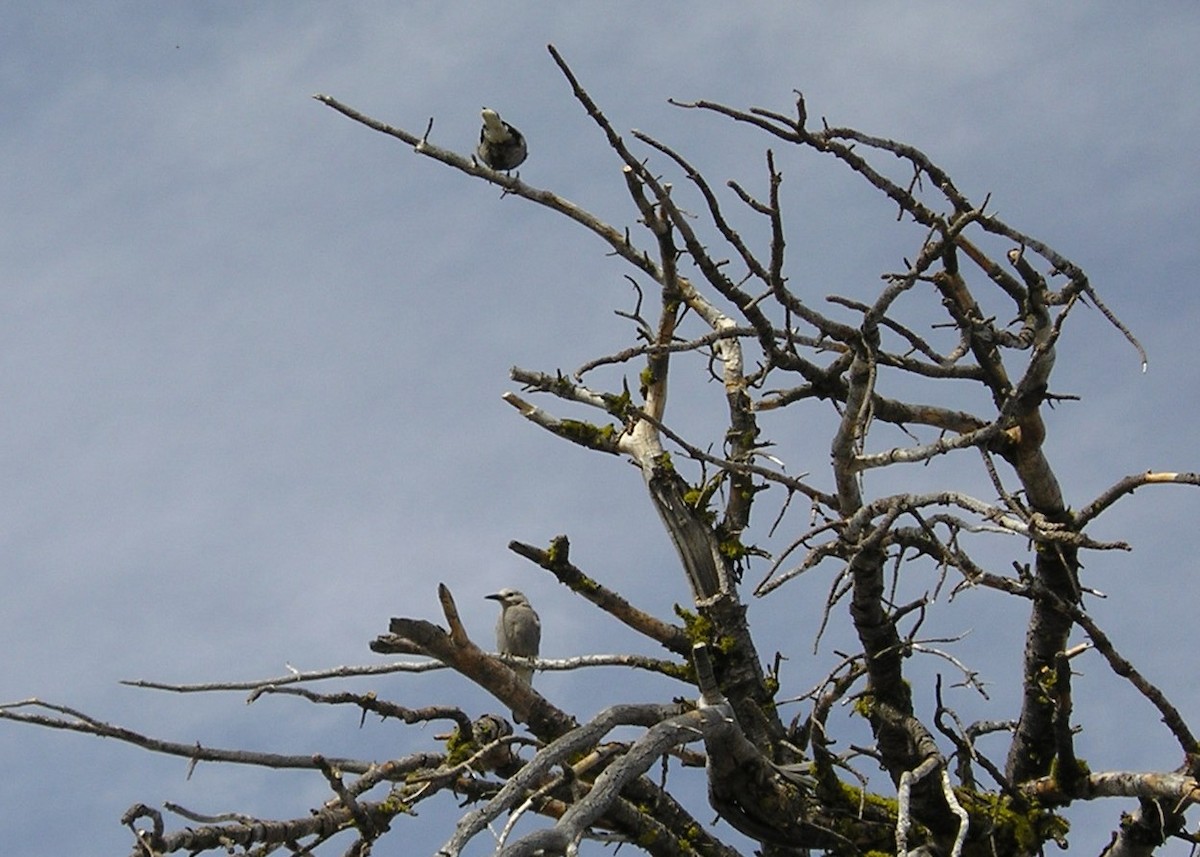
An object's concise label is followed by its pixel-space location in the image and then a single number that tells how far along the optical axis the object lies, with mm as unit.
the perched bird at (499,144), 12664
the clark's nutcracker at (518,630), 11438
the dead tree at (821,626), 6340
